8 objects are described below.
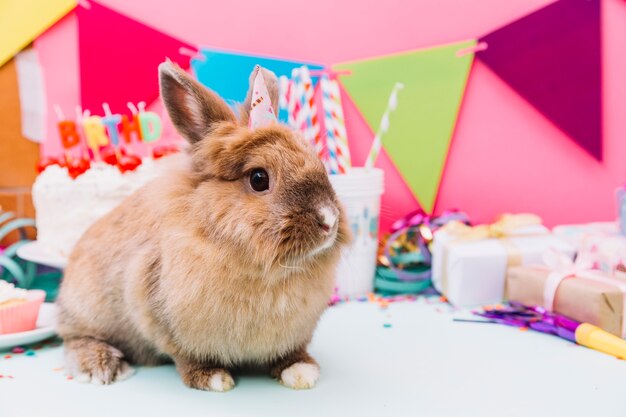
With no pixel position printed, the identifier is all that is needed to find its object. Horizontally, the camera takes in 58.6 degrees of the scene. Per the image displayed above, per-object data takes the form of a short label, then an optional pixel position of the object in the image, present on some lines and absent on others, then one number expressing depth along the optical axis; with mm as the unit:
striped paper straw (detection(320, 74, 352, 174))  653
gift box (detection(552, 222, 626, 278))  545
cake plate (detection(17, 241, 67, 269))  556
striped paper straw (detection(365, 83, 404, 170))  626
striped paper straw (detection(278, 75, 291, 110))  617
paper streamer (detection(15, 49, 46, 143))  719
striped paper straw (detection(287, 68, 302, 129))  621
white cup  620
